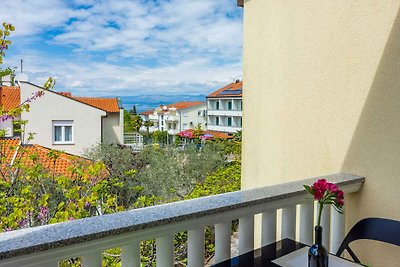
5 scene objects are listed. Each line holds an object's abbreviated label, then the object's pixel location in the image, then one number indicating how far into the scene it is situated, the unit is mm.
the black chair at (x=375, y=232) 1429
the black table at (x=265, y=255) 1176
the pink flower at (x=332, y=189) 1086
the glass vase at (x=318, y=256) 1063
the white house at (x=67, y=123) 13305
